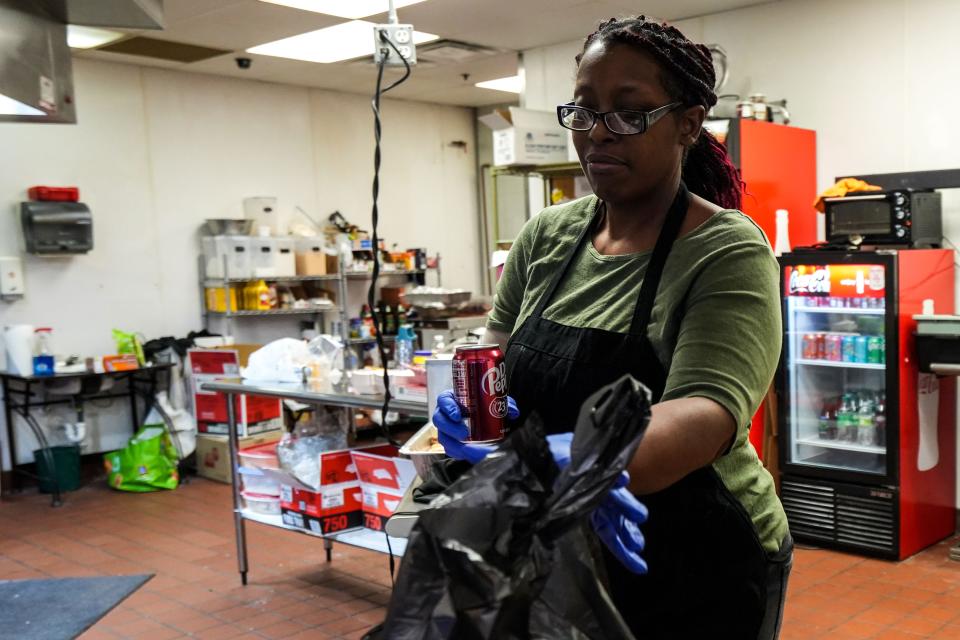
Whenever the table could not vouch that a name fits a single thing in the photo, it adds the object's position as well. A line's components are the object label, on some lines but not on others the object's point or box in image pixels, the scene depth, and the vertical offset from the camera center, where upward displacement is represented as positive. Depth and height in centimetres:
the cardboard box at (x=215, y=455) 681 -147
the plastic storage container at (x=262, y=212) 802 +40
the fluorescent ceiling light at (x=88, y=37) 624 +159
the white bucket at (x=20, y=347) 645 -54
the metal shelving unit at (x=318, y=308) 765 -43
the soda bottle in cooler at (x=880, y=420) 490 -101
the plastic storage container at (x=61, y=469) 664 -146
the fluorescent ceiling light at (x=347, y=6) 581 +159
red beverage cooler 468 -96
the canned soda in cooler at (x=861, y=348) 486 -62
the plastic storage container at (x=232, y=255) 757 +3
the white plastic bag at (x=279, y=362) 449 -52
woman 127 -13
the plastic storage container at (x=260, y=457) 443 -96
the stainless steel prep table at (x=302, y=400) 377 -65
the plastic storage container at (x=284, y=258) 786 -1
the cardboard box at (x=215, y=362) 668 -75
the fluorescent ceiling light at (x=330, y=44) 658 +159
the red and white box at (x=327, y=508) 411 -114
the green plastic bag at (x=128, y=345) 693 -60
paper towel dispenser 665 +29
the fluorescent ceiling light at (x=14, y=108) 279 +50
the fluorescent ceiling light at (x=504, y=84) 871 +156
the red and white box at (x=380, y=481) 389 -99
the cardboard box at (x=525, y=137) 592 +71
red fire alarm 675 +54
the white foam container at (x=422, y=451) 231 -51
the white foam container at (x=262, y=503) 451 -121
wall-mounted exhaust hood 258 +67
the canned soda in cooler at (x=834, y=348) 497 -63
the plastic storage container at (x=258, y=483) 450 -110
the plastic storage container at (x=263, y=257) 769 +1
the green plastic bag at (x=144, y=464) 677 -148
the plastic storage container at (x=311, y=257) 815 -1
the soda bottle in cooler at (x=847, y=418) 502 -102
